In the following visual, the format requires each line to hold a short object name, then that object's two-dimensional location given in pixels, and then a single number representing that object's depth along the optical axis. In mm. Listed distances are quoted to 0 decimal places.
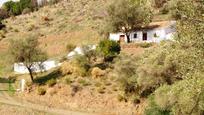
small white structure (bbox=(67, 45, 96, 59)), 64312
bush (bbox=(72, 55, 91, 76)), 62441
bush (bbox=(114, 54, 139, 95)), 53000
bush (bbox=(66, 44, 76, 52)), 77562
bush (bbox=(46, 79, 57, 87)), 61875
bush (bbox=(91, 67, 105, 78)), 60969
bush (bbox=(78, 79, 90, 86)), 60072
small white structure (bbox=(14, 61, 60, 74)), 67875
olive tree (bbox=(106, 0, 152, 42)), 70625
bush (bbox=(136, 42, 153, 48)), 66688
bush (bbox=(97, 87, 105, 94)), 57138
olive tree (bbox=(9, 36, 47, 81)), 65688
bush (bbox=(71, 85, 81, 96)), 59044
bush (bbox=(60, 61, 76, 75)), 64194
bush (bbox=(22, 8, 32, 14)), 125569
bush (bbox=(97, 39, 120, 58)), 64688
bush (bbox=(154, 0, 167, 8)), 75250
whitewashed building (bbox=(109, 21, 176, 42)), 70125
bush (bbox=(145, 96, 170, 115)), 42281
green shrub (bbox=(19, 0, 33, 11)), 131388
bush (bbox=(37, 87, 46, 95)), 61131
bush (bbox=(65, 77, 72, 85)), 61200
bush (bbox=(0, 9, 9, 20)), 126762
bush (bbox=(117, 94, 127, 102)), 54281
